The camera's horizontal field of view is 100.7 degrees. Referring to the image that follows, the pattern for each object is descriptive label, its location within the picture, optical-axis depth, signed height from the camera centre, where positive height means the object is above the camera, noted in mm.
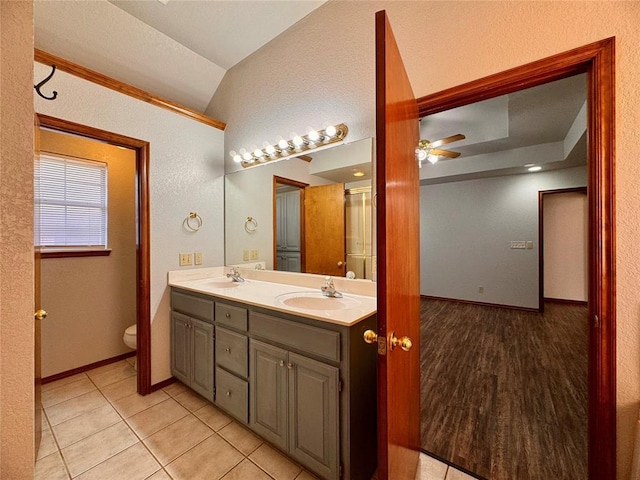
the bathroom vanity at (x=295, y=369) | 1252 -729
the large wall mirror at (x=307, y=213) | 1901 +220
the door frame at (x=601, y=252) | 1082 -62
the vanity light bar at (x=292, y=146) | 1896 +761
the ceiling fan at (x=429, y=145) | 2699 +992
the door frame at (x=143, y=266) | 2129 -211
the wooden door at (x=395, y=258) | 860 -73
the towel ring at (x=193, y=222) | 2412 +164
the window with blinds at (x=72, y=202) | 2338 +358
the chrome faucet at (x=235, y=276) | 2397 -332
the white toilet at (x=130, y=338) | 2424 -900
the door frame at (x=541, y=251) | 4270 -215
